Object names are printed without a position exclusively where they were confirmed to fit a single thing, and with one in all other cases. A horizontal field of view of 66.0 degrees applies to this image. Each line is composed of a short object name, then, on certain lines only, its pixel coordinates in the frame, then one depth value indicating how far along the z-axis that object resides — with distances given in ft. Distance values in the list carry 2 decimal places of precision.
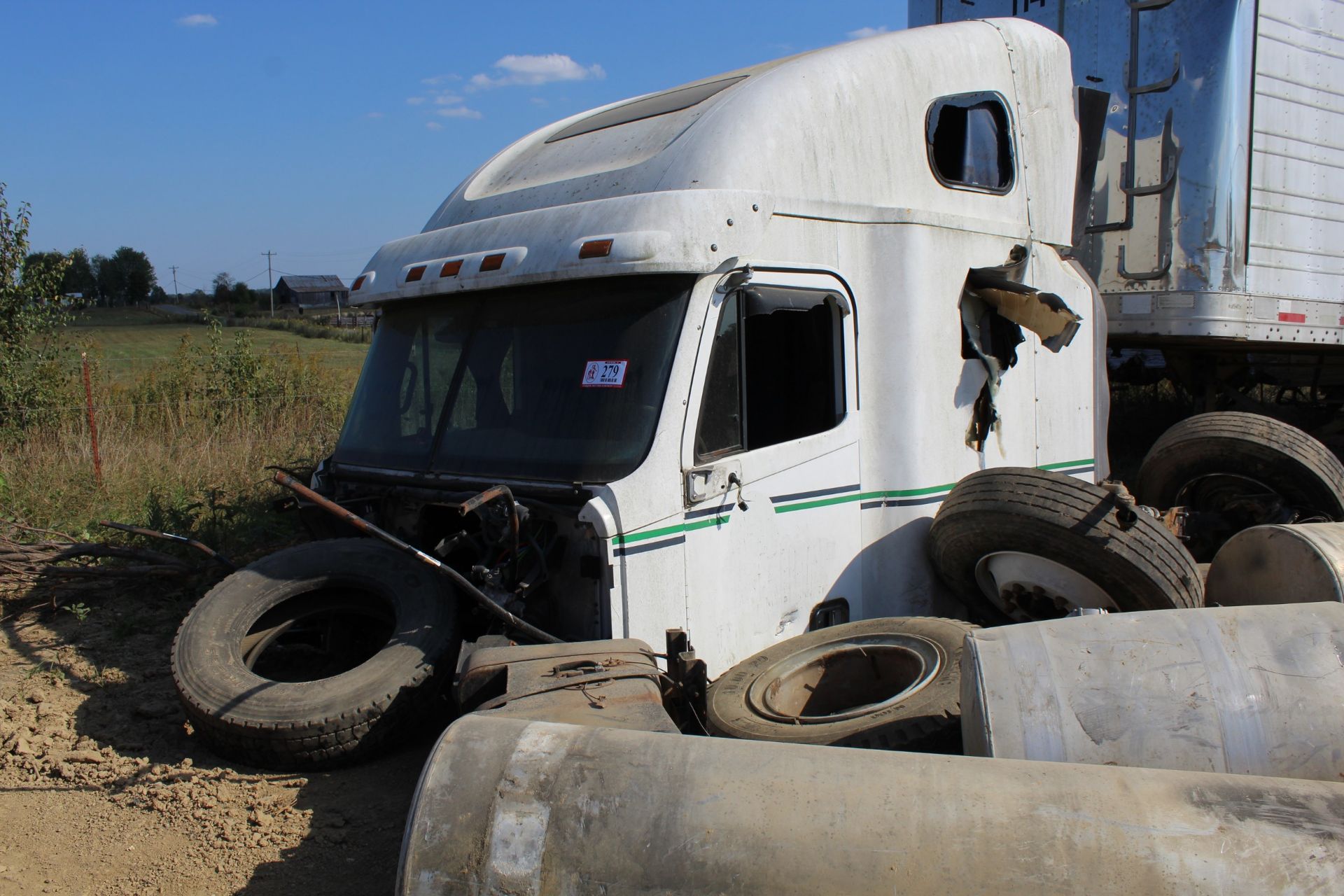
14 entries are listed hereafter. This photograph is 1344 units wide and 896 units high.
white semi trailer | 23.04
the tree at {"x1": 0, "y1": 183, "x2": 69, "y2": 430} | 38.06
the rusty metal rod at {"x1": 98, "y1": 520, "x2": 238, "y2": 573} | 16.55
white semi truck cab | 13.42
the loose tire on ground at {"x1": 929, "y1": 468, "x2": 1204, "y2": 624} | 14.20
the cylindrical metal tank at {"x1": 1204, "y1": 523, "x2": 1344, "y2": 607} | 14.52
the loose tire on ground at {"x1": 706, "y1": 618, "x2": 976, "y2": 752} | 11.98
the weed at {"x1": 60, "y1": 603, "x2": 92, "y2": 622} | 20.76
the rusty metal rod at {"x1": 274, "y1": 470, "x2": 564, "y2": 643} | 12.76
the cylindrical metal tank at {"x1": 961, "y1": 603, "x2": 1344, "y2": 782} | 10.15
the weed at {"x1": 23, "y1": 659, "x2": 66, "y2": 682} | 18.22
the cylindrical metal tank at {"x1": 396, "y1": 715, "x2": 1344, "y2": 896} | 7.82
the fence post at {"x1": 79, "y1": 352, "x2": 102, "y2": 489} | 32.55
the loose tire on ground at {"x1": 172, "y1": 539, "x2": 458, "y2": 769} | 12.95
